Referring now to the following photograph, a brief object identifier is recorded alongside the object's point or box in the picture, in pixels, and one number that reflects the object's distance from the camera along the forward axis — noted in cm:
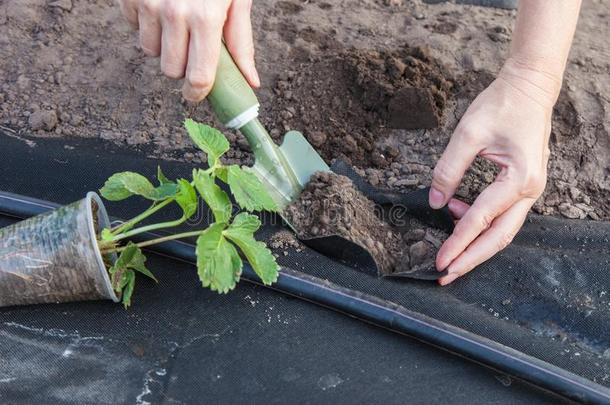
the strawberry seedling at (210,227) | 131
